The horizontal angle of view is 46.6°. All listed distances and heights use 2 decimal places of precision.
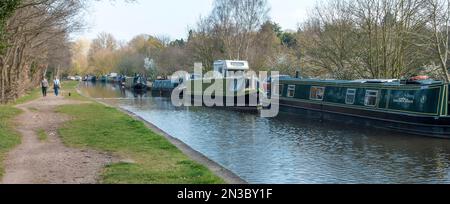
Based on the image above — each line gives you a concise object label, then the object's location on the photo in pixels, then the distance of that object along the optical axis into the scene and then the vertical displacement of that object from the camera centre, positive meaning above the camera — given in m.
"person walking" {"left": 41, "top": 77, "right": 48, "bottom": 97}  34.80 -1.18
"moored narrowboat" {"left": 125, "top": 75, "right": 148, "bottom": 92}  56.62 -1.61
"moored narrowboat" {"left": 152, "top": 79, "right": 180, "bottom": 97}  43.85 -1.61
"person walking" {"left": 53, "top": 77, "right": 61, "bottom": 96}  35.21 -1.12
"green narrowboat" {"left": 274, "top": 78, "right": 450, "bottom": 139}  16.52 -1.21
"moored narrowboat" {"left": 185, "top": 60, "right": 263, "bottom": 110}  28.84 -1.18
